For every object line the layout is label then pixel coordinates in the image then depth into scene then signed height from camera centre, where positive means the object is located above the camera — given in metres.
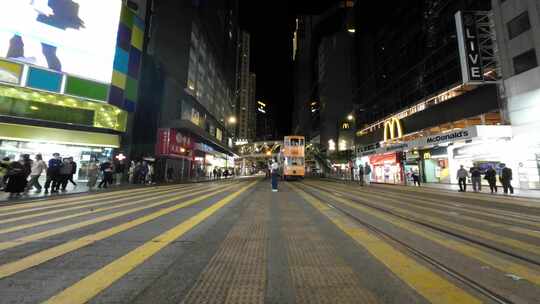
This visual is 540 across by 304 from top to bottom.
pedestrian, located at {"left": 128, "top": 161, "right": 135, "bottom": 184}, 22.50 +0.20
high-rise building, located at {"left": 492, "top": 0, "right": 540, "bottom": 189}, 16.98 +7.21
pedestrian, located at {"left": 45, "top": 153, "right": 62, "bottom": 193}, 12.78 +0.15
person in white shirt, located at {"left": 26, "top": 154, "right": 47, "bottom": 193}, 12.15 +0.19
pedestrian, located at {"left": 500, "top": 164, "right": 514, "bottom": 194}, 14.57 +0.13
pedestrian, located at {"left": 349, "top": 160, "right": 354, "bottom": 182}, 36.47 +0.81
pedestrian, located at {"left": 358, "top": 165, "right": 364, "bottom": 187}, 22.20 +0.56
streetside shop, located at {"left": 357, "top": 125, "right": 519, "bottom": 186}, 18.60 +2.50
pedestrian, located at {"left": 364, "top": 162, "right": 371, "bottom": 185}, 22.57 +0.84
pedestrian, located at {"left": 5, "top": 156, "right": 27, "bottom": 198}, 10.65 -0.15
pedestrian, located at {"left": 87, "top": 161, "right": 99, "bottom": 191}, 15.48 +0.16
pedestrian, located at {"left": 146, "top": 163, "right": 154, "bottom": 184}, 24.09 +0.13
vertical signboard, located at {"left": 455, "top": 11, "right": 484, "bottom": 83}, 19.17 +10.50
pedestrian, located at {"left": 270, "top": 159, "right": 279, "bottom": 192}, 15.81 +0.26
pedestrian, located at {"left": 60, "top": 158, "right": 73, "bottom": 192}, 13.62 +0.23
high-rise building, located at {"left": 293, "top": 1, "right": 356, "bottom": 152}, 76.94 +34.46
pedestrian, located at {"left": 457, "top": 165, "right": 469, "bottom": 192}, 16.86 +0.31
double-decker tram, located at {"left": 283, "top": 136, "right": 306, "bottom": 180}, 32.84 +2.93
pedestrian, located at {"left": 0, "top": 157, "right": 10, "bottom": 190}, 11.70 +0.21
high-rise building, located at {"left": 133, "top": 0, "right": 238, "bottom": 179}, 30.45 +12.37
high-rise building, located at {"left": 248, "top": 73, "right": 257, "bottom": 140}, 180.88 +49.90
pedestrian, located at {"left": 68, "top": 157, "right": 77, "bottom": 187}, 14.02 +0.52
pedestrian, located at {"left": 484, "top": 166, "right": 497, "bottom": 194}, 15.30 +0.19
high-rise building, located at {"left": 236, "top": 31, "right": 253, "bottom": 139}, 159.38 +58.68
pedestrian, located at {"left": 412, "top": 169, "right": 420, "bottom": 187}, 24.05 +0.29
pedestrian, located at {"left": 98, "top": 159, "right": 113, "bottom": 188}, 16.83 +0.32
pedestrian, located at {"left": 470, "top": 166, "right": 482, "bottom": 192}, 16.61 +0.19
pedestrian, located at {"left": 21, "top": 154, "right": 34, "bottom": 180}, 11.10 +0.43
